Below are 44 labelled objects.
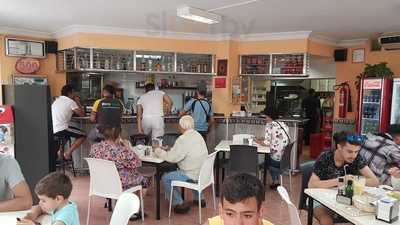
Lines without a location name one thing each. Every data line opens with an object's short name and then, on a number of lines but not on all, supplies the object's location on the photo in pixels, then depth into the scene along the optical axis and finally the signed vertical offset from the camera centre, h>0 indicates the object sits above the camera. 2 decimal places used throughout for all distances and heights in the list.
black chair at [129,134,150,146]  5.77 -0.95
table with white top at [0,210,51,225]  1.90 -0.80
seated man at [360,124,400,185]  3.47 -0.70
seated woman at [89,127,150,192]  3.57 -0.75
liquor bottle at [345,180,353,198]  2.40 -0.73
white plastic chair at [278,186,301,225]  2.07 -0.79
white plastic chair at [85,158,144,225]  3.40 -1.00
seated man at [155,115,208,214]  3.97 -0.83
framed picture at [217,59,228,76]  7.01 +0.41
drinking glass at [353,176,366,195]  2.41 -0.71
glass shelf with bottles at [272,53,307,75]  6.80 +0.50
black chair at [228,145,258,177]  4.34 -0.95
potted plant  6.64 +0.37
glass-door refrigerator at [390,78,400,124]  6.46 -0.36
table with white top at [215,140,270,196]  4.71 -0.90
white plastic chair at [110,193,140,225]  2.11 -0.81
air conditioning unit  6.36 +0.95
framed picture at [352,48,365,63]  7.34 +0.76
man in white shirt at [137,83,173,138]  6.04 -0.49
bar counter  6.12 -0.83
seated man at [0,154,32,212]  2.15 -0.67
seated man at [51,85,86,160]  5.70 -0.57
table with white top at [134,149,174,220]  3.95 -0.97
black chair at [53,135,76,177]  5.84 -1.23
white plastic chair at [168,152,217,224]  3.82 -1.11
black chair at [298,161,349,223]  3.17 -0.85
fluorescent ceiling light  4.66 +1.05
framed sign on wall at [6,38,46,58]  6.66 +0.72
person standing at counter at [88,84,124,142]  5.43 -0.44
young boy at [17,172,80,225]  1.89 -0.70
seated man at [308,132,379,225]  2.79 -0.69
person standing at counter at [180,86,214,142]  6.11 -0.46
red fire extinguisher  7.53 -0.22
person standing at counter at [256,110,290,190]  4.88 -0.79
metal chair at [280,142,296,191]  4.72 -1.03
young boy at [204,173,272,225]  1.46 -0.51
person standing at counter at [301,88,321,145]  9.23 -0.65
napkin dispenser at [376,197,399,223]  2.06 -0.76
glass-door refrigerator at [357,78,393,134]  6.50 -0.32
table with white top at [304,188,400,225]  2.12 -0.84
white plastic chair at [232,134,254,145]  5.13 -0.81
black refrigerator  3.29 -0.46
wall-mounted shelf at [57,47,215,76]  6.52 +0.49
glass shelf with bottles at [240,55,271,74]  7.06 +0.50
